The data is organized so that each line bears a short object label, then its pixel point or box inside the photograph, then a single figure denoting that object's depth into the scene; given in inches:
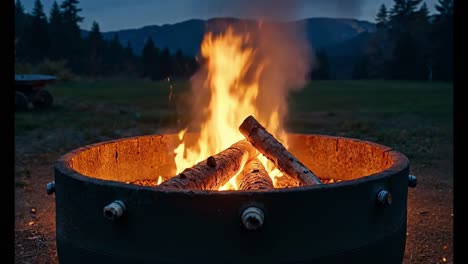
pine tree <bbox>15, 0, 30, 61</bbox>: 1407.5
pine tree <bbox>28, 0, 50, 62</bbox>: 1469.0
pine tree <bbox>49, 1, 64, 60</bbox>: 1537.9
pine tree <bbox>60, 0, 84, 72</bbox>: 1567.4
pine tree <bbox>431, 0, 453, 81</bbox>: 1244.5
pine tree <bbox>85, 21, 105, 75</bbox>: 1567.4
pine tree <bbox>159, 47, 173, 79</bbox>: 1286.5
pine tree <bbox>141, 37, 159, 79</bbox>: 1406.4
